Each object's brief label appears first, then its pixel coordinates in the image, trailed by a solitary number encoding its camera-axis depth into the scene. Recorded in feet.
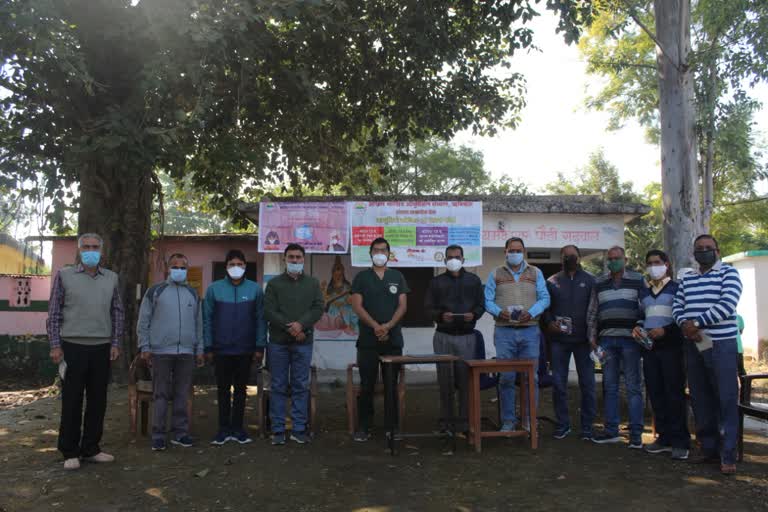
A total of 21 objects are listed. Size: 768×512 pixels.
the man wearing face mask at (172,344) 18.85
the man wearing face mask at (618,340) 18.81
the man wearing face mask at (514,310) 19.74
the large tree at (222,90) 24.57
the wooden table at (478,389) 18.34
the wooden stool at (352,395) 20.80
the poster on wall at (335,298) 36.65
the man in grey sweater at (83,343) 16.85
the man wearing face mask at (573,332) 19.74
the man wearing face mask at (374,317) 20.16
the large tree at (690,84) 24.86
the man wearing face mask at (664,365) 17.81
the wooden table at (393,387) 18.19
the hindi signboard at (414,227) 31.94
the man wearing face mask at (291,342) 19.42
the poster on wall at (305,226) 31.96
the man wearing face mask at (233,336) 19.53
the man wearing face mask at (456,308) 20.12
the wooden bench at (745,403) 16.55
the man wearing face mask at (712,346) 16.20
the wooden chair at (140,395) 20.18
